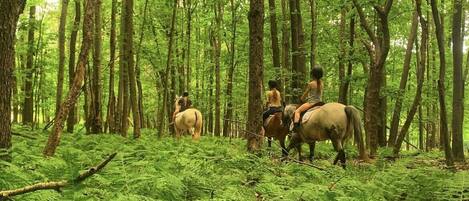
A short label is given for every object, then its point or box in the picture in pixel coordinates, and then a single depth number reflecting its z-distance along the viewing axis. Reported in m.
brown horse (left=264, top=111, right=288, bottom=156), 16.09
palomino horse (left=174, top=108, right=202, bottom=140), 20.50
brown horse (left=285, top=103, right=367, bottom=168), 11.37
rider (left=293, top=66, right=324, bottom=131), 12.24
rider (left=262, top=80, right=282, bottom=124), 16.06
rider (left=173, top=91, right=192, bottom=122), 22.44
